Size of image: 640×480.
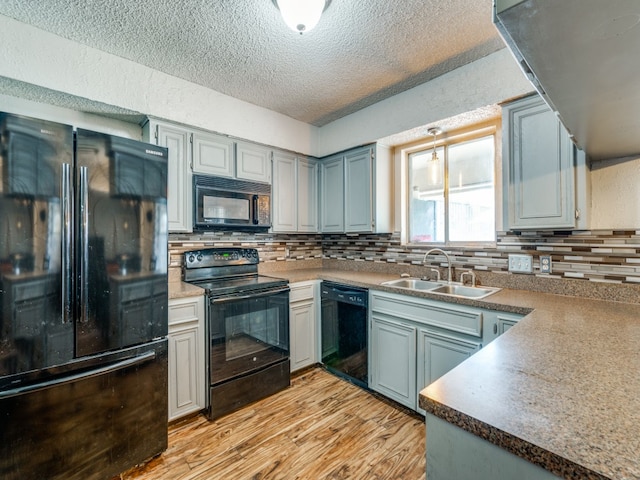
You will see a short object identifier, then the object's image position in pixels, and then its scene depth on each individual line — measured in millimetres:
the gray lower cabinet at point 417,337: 1814
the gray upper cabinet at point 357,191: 2822
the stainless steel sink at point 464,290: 2184
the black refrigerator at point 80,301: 1315
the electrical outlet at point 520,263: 2080
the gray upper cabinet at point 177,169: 2232
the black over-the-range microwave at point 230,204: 2389
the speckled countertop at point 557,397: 542
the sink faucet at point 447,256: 2428
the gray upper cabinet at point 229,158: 2430
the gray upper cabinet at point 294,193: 2941
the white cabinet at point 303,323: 2652
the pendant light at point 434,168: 2668
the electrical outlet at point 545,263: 1991
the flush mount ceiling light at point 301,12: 1430
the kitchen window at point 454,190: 2463
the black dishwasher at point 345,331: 2473
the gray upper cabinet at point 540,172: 1705
